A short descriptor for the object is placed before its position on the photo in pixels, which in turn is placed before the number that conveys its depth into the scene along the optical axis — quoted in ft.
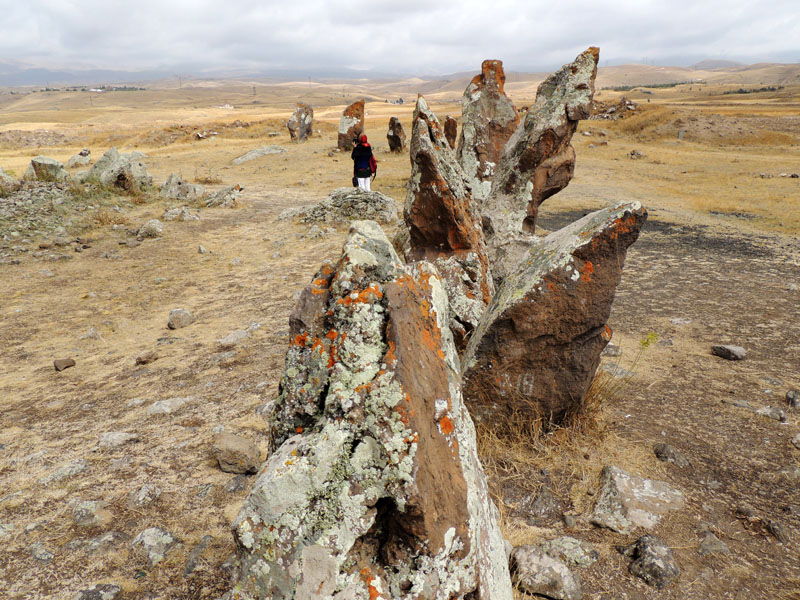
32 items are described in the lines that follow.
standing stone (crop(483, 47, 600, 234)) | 29.04
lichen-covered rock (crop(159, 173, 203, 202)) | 54.08
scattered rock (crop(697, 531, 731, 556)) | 11.07
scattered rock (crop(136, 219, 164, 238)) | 40.86
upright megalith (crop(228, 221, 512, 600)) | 6.64
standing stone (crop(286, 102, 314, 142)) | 102.78
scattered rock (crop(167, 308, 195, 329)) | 25.34
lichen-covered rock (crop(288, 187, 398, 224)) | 43.88
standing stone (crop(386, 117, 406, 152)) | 81.15
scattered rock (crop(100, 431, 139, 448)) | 15.66
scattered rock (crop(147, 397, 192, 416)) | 17.52
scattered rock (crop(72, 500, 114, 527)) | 11.98
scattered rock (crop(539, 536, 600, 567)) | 10.90
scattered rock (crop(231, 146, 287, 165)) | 86.16
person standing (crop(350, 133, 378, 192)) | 44.75
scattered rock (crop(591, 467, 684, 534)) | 11.97
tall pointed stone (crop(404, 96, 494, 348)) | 22.11
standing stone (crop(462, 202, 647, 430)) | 14.42
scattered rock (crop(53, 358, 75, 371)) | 21.42
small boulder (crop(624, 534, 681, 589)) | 10.35
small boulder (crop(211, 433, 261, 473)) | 13.83
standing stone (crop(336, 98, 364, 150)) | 84.23
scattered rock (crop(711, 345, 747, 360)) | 20.13
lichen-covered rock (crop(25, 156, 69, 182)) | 56.70
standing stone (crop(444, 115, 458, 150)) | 69.17
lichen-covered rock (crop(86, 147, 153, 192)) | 53.62
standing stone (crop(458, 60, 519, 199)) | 43.21
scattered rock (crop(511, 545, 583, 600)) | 10.01
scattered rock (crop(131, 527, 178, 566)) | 10.89
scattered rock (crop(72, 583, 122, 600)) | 9.79
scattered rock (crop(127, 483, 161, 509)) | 12.74
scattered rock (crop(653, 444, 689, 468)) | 14.08
